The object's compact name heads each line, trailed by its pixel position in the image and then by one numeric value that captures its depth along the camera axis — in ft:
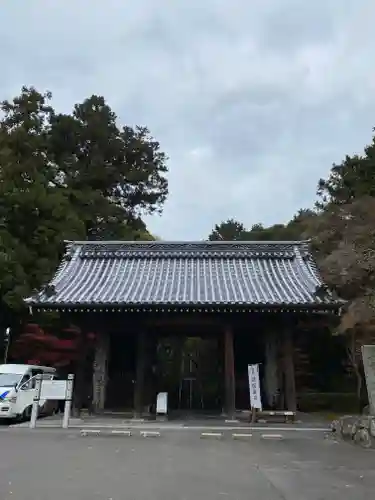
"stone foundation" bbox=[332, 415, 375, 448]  35.68
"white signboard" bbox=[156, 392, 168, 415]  52.34
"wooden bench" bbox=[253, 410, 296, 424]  50.11
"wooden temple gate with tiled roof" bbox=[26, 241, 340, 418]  52.16
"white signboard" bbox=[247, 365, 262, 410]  49.60
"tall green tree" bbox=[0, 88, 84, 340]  78.59
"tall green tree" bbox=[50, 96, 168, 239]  116.47
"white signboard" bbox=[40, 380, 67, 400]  48.14
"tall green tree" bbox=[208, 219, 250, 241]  198.70
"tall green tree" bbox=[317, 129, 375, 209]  95.61
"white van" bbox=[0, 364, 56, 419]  51.39
